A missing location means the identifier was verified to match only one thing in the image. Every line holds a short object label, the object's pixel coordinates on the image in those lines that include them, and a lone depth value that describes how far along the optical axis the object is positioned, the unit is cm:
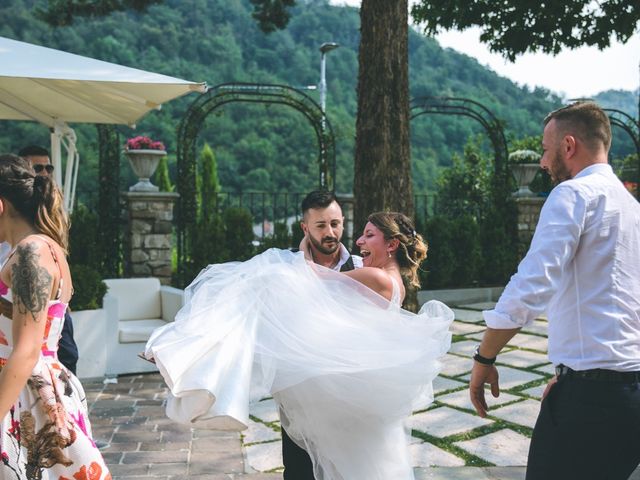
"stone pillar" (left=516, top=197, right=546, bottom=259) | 1180
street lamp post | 1123
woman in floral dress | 222
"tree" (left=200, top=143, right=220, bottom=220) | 2208
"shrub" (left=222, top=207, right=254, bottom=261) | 988
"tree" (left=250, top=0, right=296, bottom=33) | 1091
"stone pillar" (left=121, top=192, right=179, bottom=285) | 946
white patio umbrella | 471
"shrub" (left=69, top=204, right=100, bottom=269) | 895
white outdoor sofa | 663
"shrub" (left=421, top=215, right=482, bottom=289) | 1077
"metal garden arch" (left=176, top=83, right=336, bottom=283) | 1020
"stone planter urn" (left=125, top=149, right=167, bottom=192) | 977
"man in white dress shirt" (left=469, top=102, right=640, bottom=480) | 222
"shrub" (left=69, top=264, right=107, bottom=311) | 643
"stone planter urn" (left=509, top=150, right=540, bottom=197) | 1201
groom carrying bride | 349
